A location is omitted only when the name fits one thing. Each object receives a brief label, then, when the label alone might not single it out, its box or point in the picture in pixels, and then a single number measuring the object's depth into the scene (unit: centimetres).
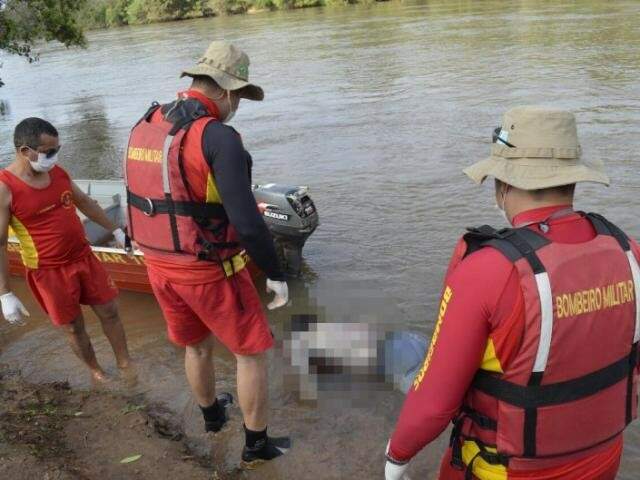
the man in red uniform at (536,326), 168
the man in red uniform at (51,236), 403
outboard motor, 637
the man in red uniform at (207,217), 289
